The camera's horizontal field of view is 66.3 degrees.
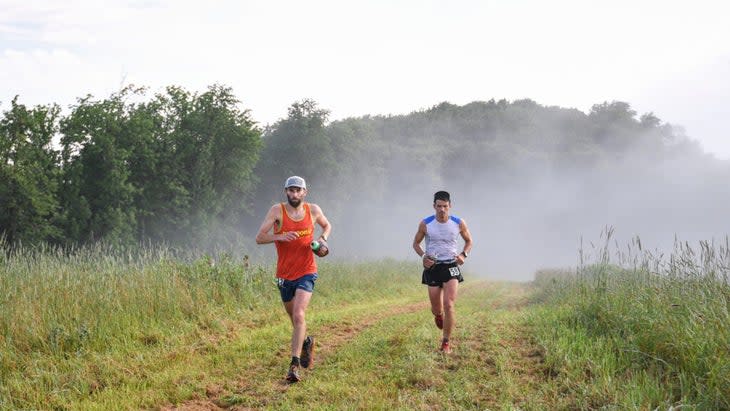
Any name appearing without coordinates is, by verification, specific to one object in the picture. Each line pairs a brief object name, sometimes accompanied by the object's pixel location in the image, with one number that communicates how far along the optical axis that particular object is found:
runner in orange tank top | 6.42
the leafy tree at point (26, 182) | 21.67
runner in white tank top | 7.45
